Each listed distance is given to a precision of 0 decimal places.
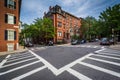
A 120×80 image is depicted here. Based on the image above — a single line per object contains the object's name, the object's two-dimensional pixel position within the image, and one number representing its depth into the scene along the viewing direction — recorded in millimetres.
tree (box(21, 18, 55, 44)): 18796
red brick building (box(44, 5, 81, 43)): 20520
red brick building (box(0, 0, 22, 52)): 9633
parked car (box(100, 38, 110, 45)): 14110
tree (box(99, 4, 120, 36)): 17197
